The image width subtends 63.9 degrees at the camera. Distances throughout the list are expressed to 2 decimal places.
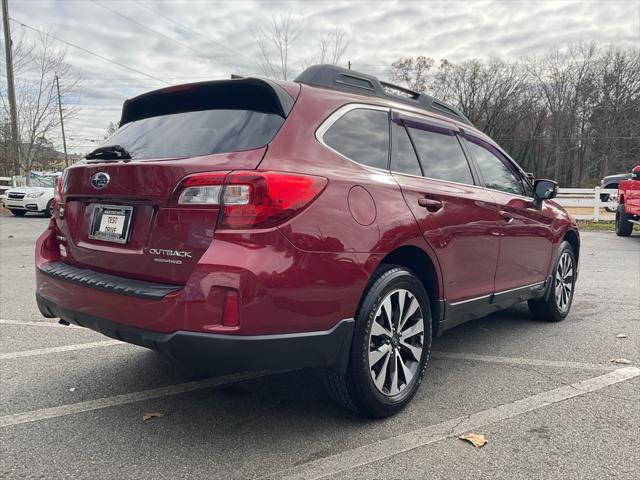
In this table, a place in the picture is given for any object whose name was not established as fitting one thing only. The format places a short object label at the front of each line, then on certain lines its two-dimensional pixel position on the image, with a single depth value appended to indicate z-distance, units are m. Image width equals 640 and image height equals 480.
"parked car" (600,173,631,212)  21.15
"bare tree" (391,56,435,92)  59.48
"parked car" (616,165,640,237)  12.18
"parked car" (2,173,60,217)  17.69
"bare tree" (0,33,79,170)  24.98
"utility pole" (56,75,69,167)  25.97
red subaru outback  2.28
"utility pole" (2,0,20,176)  21.56
